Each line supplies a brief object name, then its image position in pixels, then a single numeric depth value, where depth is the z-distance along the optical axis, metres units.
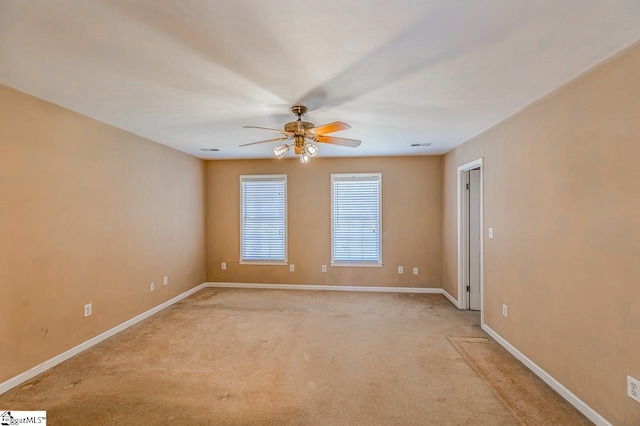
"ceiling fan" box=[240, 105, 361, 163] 2.71
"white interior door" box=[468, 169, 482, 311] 4.34
